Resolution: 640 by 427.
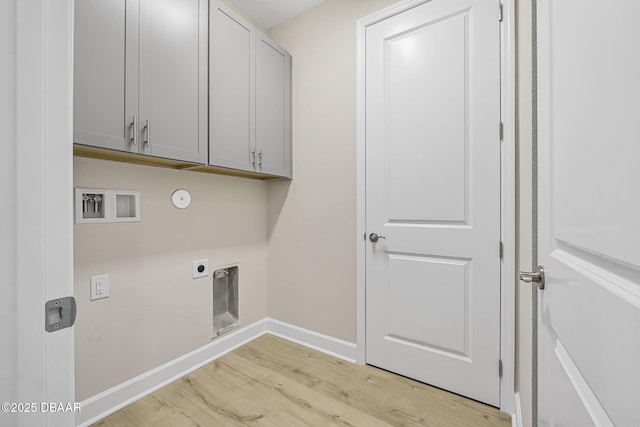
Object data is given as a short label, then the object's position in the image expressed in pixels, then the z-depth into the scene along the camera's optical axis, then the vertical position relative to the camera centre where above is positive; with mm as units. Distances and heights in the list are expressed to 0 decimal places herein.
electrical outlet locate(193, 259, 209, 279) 1940 -393
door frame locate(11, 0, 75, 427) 559 +21
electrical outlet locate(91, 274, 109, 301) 1440 -390
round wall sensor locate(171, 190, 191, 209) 1815 +97
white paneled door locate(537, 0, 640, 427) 327 +1
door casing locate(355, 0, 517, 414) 1463 +30
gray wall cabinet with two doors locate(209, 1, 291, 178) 1724 +811
